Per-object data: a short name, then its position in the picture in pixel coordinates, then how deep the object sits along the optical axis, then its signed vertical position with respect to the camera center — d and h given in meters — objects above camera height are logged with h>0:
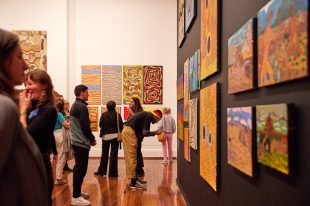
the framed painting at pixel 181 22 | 5.63 +1.55
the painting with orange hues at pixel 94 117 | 11.56 -0.15
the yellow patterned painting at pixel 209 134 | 2.97 -0.20
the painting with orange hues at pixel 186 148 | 4.89 -0.51
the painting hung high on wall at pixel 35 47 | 11.33 +2.12
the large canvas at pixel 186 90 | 5.06 +0.33
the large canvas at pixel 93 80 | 11.62 +1.06
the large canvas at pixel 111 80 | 11.66 +1.08
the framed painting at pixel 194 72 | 4.02 +0.50
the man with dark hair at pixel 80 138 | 5.14 -0.37
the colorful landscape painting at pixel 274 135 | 1.51 -0.10
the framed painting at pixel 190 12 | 4.22 +1.30
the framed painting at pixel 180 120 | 5.91 -0.13
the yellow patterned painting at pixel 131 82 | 11.66 +1.01
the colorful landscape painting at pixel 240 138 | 2.00 -0.16
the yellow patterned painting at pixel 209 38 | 2.96 +0.69
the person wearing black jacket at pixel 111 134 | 7.68 -0.47
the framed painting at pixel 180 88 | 5.91 +0.45
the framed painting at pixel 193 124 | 4.08 -0.13
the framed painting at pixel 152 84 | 11.63 +0.94
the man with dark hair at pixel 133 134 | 6.30 -0.39
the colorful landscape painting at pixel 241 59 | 2.00 +0.34
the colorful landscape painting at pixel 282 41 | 1.36 +0.32
